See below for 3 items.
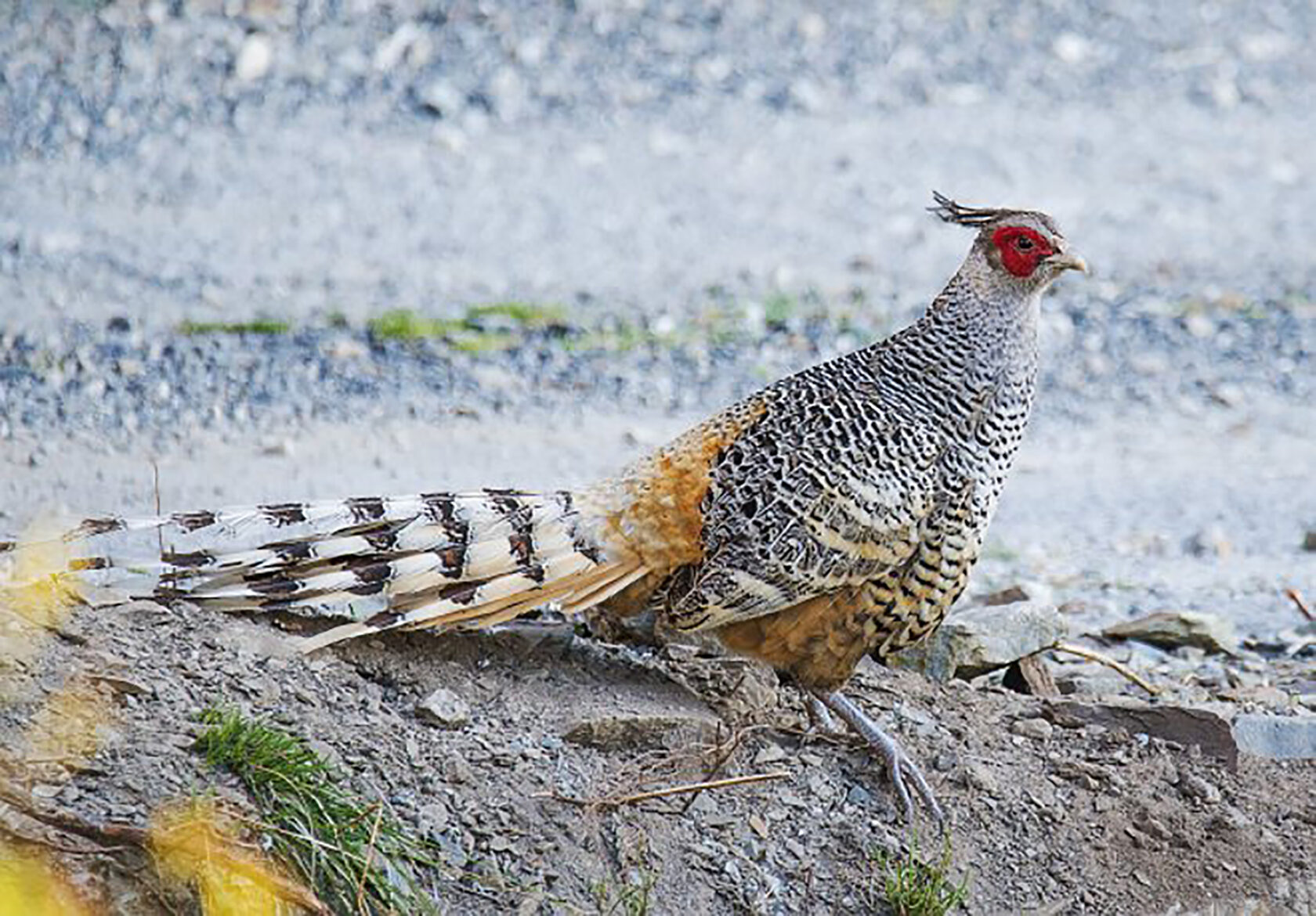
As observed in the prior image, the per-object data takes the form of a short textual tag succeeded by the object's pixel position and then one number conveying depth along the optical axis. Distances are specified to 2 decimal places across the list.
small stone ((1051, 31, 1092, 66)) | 33.62
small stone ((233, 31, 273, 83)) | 29.11
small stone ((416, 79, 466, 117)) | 29.27
